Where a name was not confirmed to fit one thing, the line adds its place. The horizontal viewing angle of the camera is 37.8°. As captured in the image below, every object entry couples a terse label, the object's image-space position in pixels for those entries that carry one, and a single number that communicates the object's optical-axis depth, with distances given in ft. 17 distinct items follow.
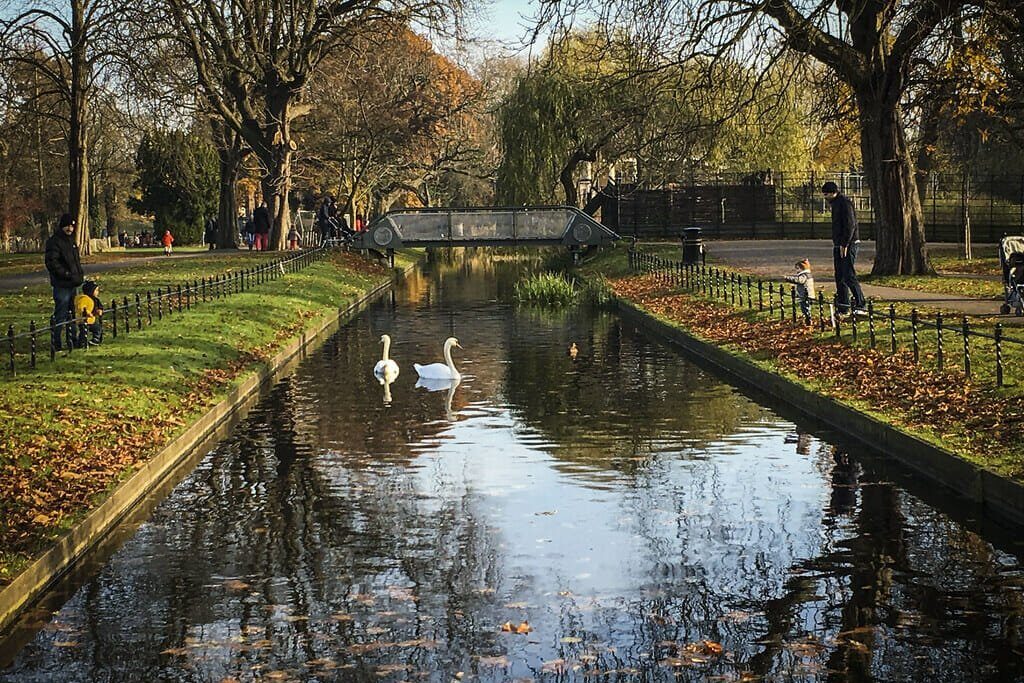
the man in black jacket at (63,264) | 73.80
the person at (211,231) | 248.73
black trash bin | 140.36
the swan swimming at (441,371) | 68.64
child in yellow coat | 74.79
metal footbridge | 173.17
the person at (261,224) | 197.16
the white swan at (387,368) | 71.05
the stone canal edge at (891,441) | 39.27
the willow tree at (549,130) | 189.98
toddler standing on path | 80.79
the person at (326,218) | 187.46
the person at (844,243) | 78.28
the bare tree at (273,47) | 160.35
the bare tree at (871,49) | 95.20
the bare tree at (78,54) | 151.02
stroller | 76.33
